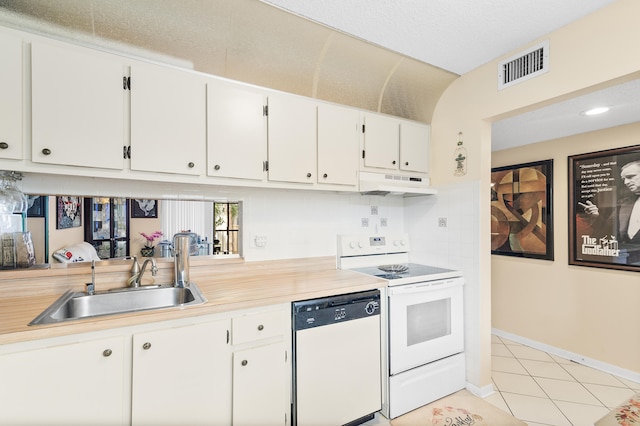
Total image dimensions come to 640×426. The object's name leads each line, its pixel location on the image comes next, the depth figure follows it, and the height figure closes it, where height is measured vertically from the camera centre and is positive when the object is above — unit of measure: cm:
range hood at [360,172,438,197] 241 +25
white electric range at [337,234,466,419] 208 -87
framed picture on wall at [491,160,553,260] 319 +4
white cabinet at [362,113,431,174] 250 +61
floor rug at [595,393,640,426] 103 -75
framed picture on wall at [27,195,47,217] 174 +6
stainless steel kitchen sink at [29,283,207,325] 157 -49
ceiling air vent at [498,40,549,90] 196 +102
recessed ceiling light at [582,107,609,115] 237 +82
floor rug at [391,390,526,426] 204 -142
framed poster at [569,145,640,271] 262 +4
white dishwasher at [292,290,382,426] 176 -91
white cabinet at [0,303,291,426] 120 -73
